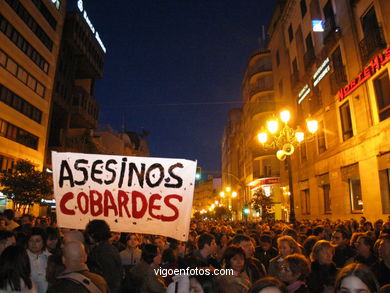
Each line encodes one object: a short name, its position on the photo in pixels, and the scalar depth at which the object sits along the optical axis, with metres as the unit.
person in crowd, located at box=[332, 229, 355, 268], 6.45
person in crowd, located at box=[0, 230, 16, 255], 4.85
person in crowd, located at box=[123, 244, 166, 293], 4.48
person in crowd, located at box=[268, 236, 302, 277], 5.28
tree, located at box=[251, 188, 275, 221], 19.47
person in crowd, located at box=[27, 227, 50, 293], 4.68
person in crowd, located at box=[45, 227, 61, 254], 5.88
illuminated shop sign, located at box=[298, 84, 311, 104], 22.23
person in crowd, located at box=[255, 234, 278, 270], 6.96
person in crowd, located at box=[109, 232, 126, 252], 7.26
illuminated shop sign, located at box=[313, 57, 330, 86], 19.27
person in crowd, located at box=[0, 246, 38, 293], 3.33
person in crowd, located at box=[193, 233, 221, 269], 5.38
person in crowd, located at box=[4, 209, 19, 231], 8.59
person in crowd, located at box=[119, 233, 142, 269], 6.69
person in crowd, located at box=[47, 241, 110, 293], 3.01
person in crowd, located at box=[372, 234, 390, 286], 4.52
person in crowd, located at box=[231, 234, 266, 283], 4.85
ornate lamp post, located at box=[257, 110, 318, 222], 13.43
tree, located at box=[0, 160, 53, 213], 23.02
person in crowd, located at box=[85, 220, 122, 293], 4.51
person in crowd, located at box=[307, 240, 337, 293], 4.27
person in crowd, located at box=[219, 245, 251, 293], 3.92
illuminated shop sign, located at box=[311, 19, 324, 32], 20.48
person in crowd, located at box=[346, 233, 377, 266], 5.60
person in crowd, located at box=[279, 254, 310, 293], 4.04
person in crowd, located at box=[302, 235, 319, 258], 6.32
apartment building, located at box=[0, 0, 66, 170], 27.25
